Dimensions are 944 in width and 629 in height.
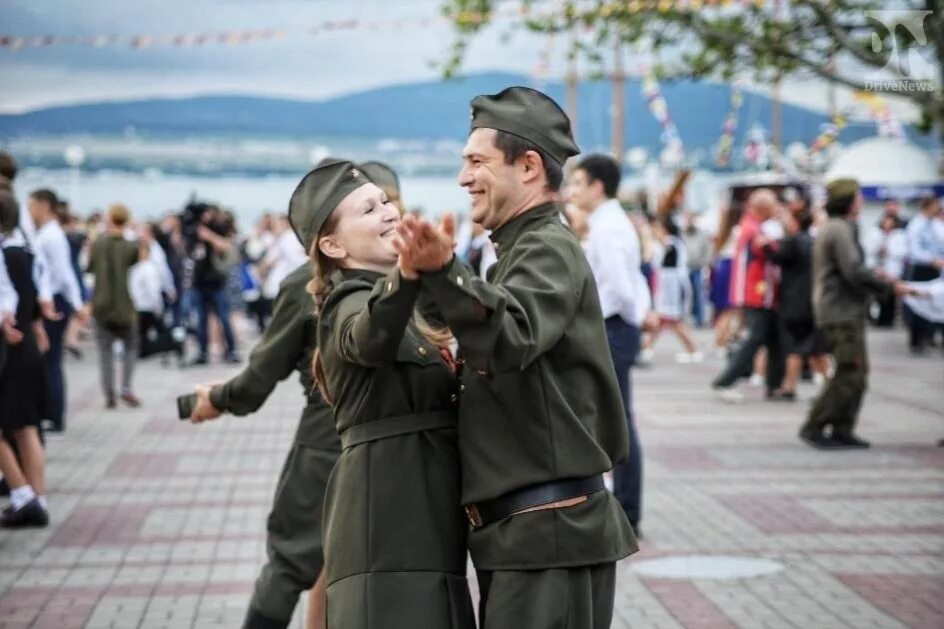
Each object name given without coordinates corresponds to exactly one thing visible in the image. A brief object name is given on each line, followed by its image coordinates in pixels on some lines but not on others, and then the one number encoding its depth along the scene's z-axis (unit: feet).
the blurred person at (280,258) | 61.36
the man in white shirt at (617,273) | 26.89
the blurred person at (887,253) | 81.60
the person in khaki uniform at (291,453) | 17.08
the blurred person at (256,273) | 86.28
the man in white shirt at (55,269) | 40.65
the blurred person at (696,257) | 91.76
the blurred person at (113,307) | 50.44
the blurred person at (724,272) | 64.69
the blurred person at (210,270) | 64.80
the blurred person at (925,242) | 67.92
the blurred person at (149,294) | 59.00
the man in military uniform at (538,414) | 11.47
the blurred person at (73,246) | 65.15
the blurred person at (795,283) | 48.75
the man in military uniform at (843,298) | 37.96
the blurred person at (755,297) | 50.01
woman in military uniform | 11.83
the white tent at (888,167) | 112.88
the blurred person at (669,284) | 66.80
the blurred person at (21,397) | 28.94
